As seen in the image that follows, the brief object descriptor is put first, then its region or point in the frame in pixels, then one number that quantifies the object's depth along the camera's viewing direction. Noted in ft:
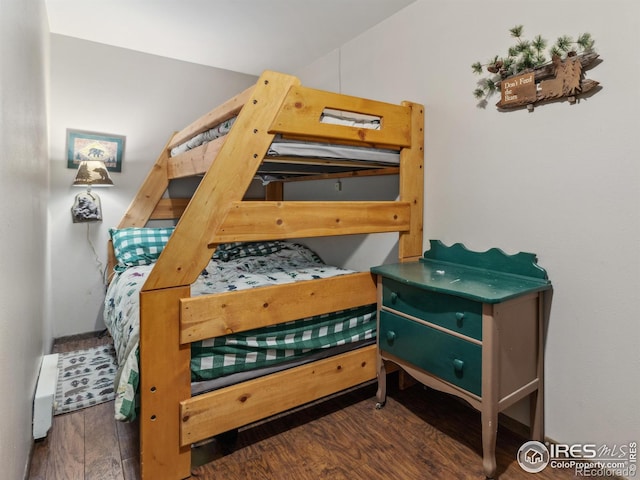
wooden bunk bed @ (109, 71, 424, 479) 4.68
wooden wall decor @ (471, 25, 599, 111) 4.88
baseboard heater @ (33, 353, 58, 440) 5.51
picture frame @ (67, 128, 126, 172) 9.38
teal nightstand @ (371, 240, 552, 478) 4.73
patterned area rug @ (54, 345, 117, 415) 6.81
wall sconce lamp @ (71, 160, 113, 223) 9.16
